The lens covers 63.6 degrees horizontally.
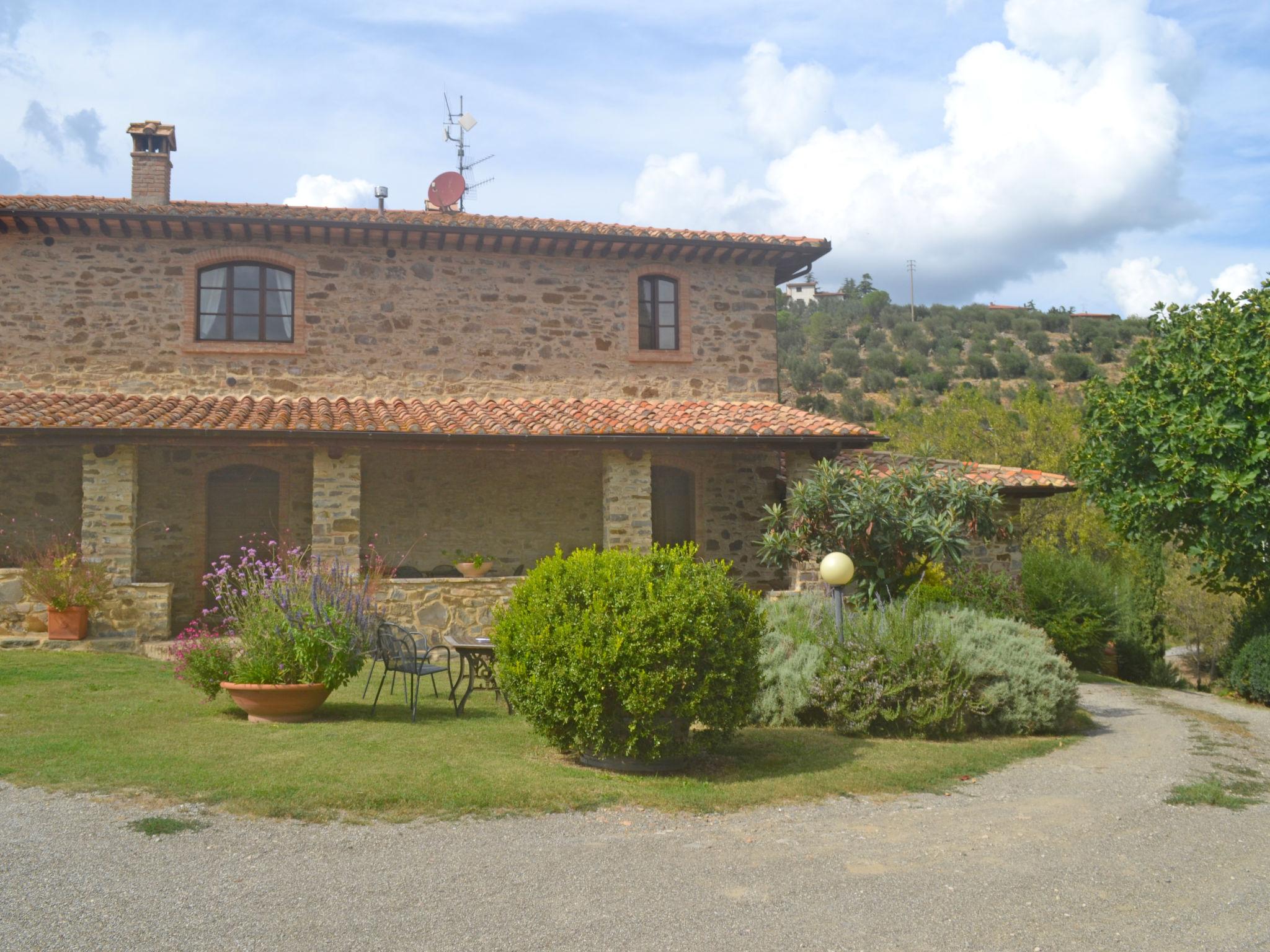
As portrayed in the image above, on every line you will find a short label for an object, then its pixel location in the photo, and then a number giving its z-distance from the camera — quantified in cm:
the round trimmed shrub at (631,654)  634
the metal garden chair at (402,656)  827
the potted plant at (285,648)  782
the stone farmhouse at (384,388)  1270
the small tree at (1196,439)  1154
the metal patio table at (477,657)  896
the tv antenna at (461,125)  1936
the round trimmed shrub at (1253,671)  1288
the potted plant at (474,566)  1364
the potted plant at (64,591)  1150
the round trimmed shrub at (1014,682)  823
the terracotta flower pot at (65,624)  1152
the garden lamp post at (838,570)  843
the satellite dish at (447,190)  1688
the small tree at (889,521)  988
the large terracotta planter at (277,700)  775
